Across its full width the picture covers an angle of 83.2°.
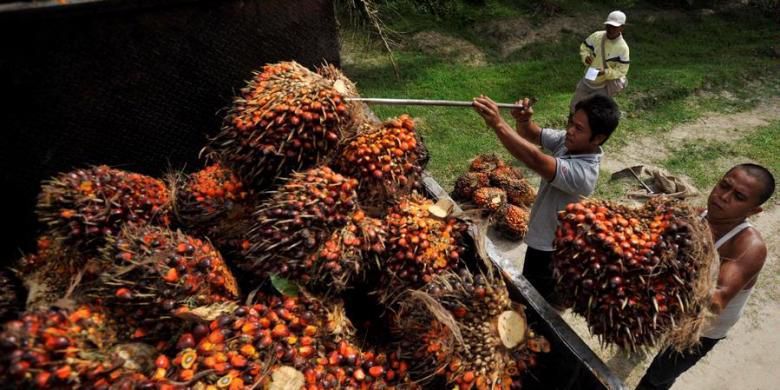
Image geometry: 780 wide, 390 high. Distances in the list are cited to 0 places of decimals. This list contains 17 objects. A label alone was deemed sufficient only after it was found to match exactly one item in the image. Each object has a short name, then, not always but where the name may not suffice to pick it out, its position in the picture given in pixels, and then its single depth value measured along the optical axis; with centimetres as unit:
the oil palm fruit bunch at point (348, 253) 182
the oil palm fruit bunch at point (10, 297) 181
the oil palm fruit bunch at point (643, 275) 173
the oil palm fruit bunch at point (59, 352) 130
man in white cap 593
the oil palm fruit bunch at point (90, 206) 181
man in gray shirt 275
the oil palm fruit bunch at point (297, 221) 180
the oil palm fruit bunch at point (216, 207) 207
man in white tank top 228
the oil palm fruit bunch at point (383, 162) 213
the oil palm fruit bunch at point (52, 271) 177
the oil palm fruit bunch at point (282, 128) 203
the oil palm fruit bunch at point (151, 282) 160
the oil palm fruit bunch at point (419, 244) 193
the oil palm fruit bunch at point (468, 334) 174
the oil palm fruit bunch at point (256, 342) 148
